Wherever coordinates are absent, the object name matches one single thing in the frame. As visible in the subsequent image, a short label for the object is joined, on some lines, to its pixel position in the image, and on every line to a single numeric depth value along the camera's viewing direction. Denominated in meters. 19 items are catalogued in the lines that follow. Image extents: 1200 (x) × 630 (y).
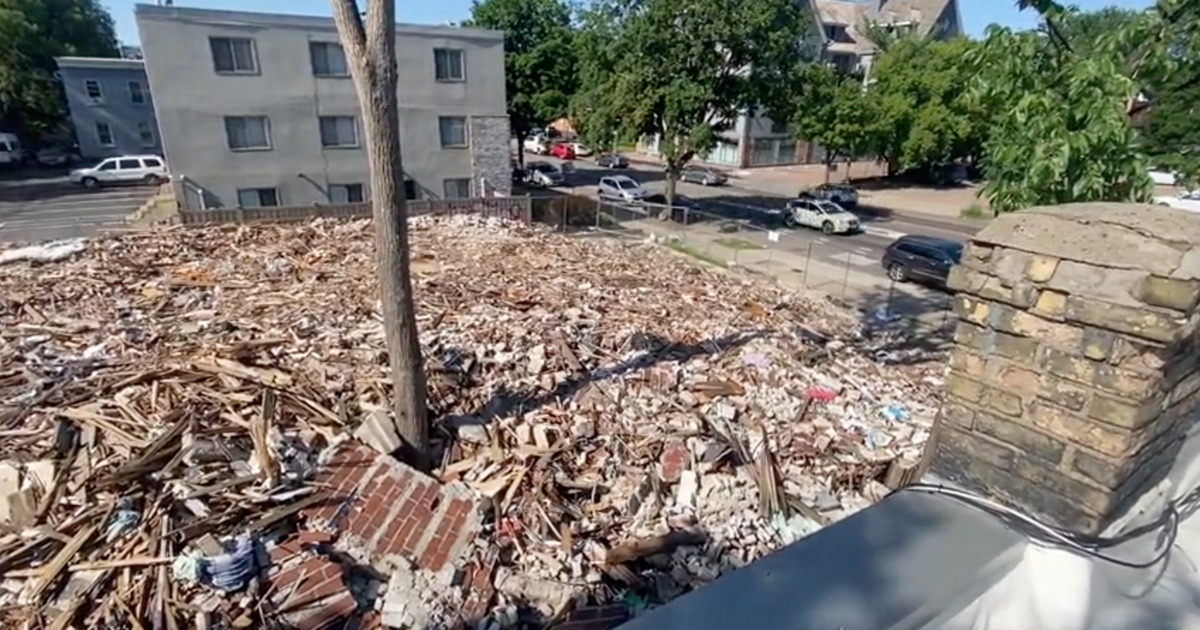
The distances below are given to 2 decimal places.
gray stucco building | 19.92
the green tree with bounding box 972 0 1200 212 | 4.14
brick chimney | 1.77
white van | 35.78
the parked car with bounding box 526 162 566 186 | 36.19
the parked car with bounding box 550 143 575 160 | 51.31
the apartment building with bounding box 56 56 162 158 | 36.09
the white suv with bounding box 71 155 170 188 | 29.45
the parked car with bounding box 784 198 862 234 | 24.16
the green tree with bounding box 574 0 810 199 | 22.47
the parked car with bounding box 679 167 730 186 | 38.31
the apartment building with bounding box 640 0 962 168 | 45.91
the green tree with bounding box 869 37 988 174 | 34.00
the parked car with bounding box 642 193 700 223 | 26.40
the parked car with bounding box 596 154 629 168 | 46.31
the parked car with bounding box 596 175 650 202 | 29.92
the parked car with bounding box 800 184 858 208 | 29.22
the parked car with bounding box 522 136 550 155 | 54.00
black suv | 16.47
